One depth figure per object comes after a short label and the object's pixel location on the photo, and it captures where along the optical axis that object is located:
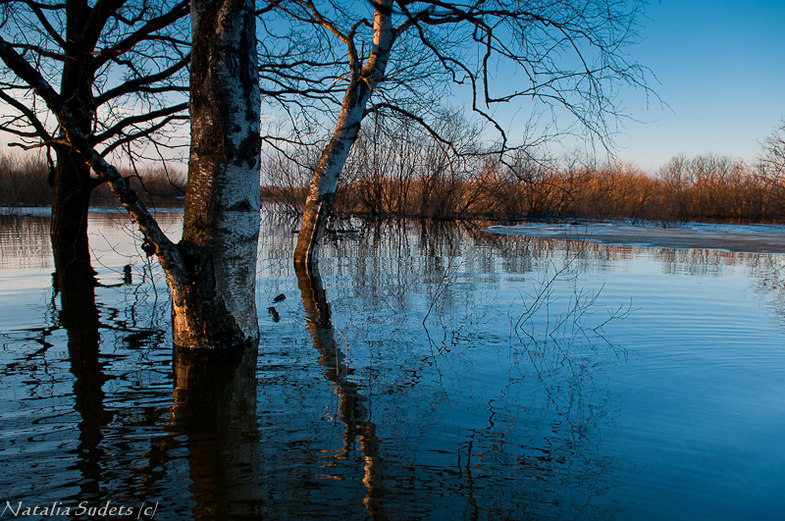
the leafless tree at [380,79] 5.94
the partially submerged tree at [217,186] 3.36
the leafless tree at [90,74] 7.66
